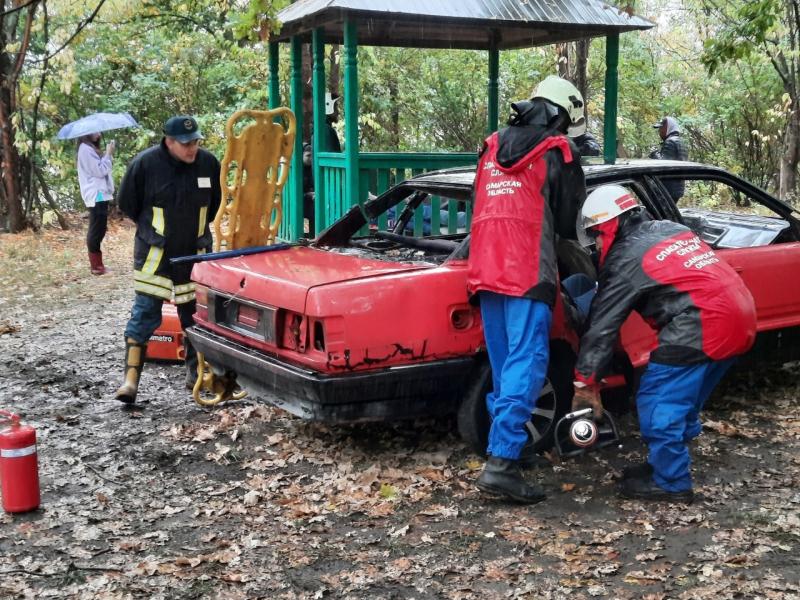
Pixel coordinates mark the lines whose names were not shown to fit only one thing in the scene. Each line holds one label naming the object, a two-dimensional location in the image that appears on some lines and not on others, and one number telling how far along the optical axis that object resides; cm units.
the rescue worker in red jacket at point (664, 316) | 420
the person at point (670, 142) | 1078
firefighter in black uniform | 587
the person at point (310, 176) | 1055
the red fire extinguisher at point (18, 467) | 421
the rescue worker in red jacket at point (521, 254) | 426
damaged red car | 432
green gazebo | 757
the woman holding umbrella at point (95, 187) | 1138
